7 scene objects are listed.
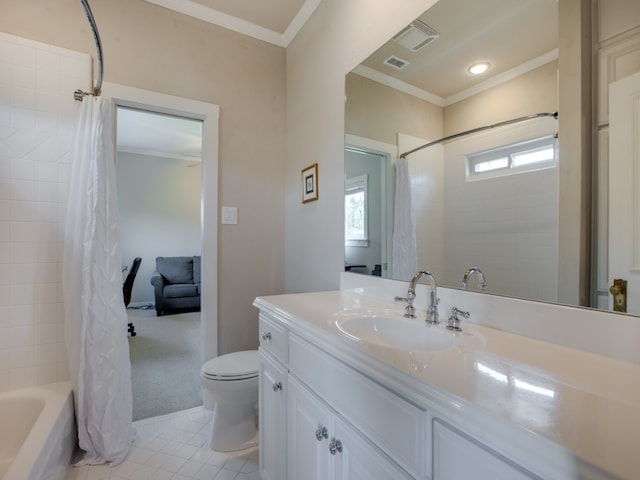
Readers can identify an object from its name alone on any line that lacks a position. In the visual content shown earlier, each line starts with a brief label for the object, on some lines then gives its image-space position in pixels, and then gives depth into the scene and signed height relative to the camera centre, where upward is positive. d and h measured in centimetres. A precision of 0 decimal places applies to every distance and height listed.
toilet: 160 -88
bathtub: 127 -88
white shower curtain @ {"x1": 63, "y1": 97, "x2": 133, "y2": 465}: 158 -33
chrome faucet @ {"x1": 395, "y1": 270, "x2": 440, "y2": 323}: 104 -22
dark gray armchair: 463 -75
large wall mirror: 91 +36
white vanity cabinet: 47 -42
